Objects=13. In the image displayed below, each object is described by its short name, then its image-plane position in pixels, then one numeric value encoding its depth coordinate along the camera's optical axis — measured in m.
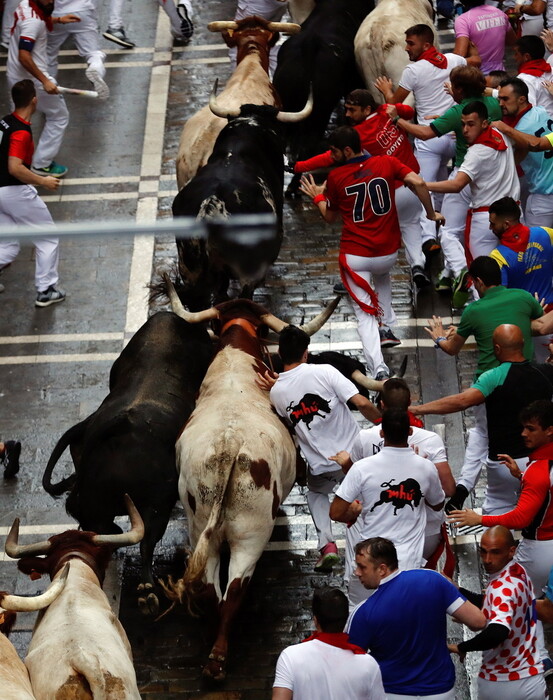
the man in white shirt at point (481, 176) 22.54
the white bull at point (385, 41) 28.87
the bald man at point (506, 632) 14.77
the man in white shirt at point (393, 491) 15.93
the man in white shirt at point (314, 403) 18.23
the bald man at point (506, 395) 18.17
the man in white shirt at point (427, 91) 25.78
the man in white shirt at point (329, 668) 13.39
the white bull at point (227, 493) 17.46
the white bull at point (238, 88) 26.87
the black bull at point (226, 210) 23.53
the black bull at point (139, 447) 18.34
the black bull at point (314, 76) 29.16
